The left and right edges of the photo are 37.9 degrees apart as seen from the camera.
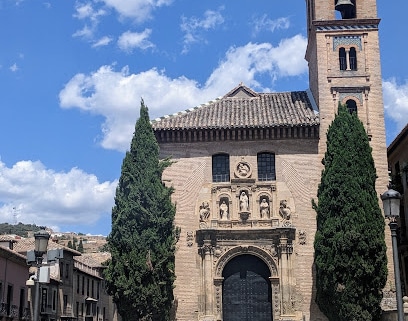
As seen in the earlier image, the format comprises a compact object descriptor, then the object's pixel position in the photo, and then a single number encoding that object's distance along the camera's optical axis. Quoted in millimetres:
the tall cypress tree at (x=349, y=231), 22258
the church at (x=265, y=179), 25156
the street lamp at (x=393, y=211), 12250
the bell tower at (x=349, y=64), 26812
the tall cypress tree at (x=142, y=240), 23141
